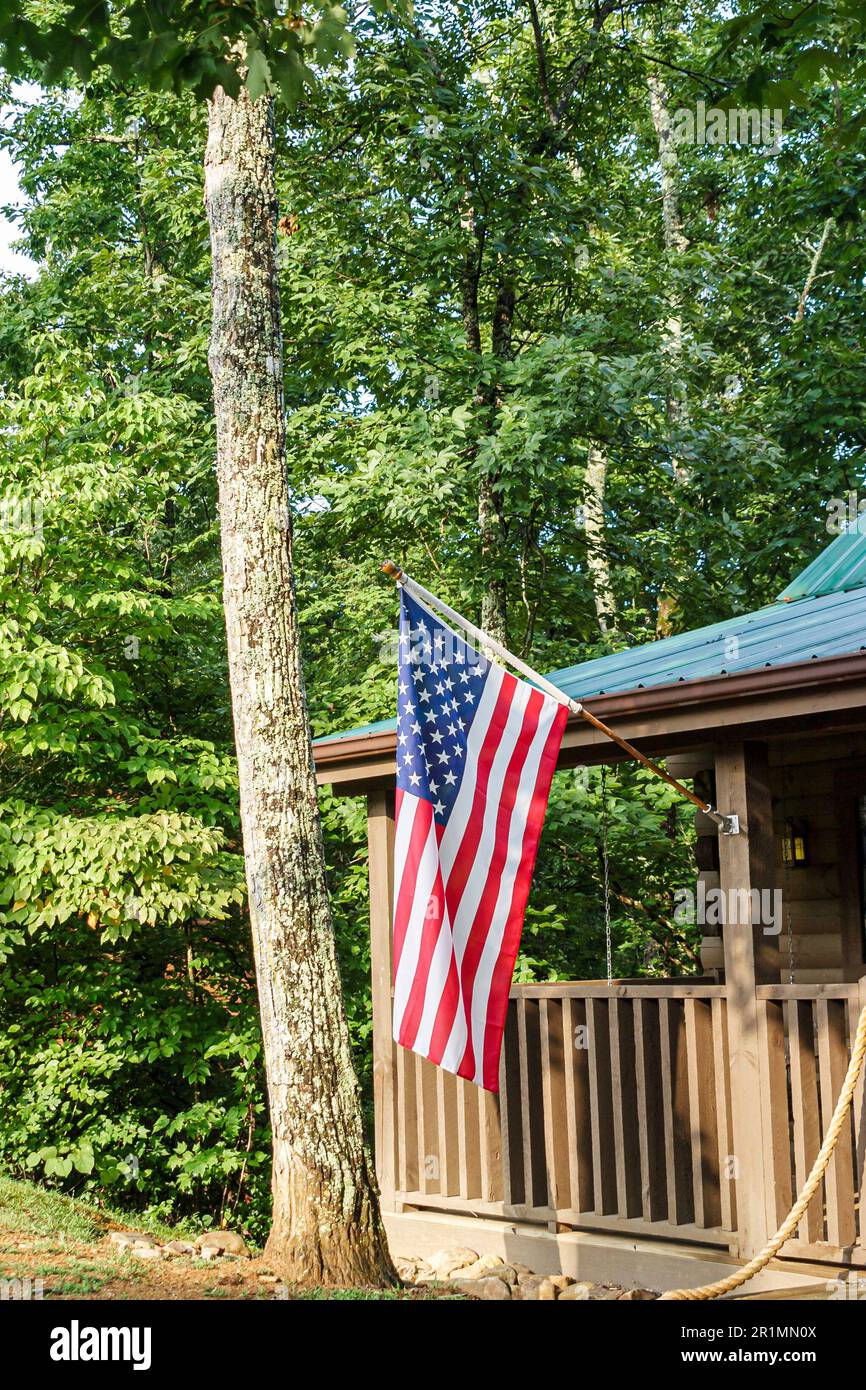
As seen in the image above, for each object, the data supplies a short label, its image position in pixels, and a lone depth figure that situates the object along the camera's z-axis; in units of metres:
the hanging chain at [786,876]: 8.27
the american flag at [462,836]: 5.88
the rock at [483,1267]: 7.08
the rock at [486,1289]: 6.58
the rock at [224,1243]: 7.47
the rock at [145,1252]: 6.77
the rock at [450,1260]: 7.23
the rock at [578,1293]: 6.52
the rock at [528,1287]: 6.70
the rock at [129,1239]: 7.22
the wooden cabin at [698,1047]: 6.02
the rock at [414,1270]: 7.09
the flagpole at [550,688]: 6.27
